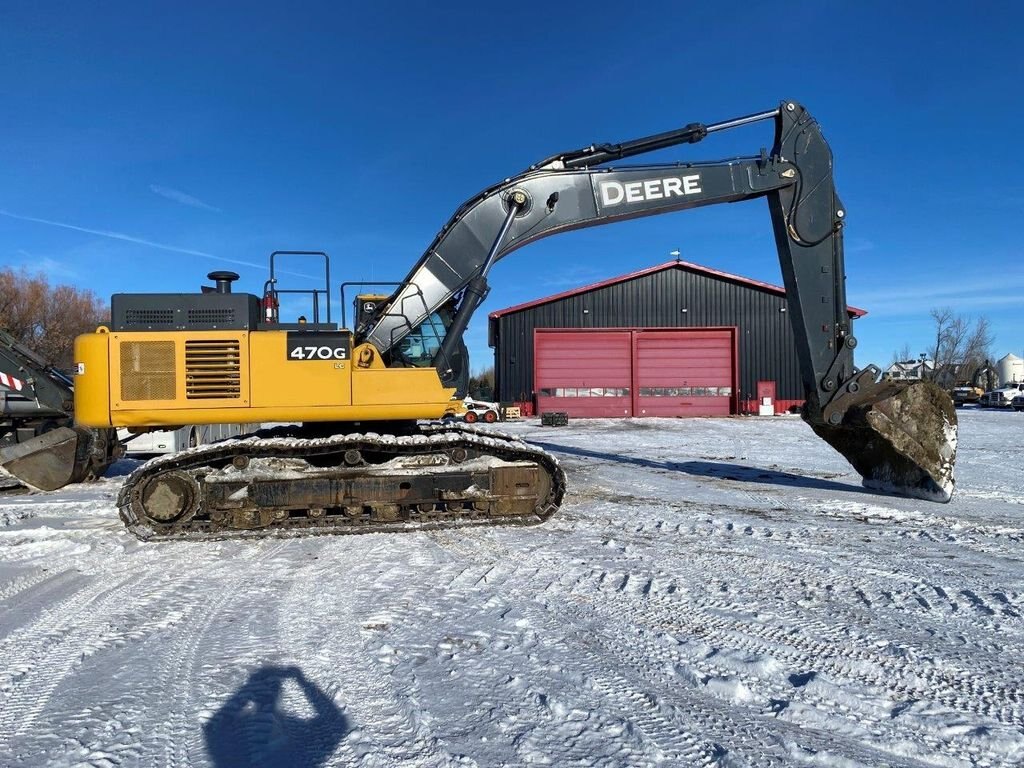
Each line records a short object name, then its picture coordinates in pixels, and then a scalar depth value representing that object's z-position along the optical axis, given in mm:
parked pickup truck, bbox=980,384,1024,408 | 33469
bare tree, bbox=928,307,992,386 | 51712
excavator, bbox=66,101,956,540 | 5766
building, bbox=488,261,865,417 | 27141
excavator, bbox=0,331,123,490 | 8328
